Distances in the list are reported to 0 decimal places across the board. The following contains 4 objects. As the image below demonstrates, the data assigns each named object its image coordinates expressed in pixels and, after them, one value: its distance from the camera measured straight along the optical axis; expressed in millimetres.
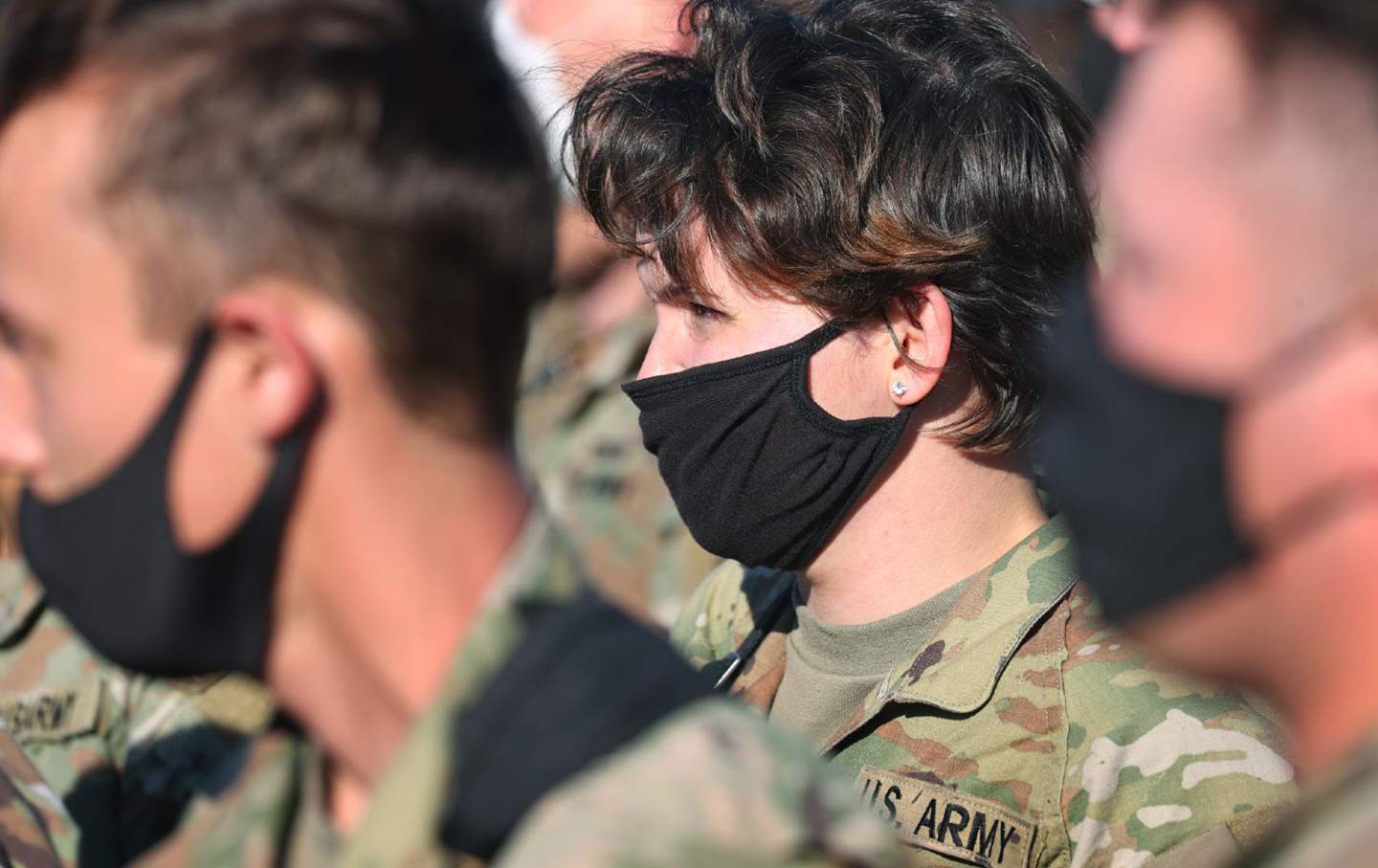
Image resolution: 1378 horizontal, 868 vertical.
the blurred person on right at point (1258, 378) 2533
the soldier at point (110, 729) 5832
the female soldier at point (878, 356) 5516
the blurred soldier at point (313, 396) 3143
